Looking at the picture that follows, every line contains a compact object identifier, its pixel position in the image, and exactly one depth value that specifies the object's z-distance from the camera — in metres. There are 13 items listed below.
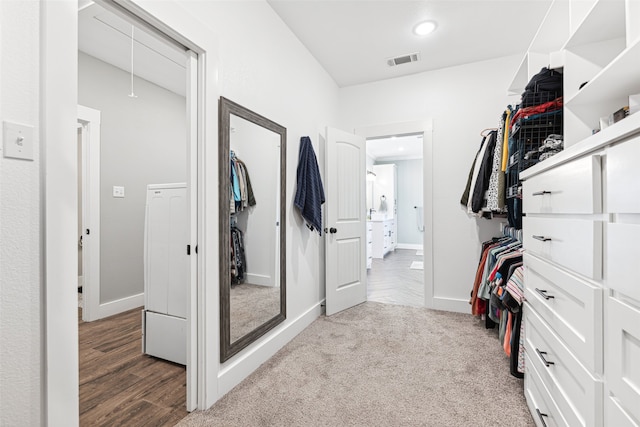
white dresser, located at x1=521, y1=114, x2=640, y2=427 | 0.73
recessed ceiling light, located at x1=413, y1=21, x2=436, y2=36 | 2.50
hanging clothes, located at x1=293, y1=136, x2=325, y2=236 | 2.63
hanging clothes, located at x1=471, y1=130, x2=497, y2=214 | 2.62
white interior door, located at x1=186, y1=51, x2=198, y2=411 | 1.60
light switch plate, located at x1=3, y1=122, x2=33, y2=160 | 0.90
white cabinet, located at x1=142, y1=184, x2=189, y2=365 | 2.04
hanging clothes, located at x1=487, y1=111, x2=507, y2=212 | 2.27
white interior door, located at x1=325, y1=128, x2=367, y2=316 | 3.10
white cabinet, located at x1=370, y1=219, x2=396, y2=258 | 6.60
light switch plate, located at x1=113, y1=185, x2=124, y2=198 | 3.20
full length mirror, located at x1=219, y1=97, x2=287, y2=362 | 1.78
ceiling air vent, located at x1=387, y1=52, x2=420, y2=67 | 3.02
